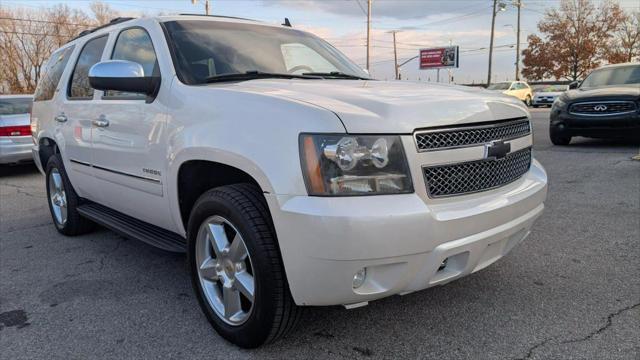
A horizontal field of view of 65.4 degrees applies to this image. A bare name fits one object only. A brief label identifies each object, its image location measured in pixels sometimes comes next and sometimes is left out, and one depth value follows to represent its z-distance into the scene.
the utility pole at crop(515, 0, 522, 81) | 47.62
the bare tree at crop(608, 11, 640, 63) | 50.06
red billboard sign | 61.66
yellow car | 30.92
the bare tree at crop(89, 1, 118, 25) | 43.19
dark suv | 9.07
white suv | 2.16
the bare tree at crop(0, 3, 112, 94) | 40.88
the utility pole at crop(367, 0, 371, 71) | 38.84
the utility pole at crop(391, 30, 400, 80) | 62.08
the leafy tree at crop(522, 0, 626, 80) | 50.41
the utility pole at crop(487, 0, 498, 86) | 42.03
